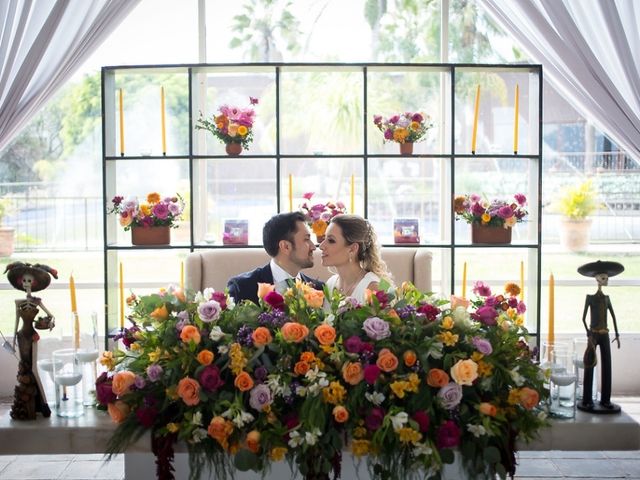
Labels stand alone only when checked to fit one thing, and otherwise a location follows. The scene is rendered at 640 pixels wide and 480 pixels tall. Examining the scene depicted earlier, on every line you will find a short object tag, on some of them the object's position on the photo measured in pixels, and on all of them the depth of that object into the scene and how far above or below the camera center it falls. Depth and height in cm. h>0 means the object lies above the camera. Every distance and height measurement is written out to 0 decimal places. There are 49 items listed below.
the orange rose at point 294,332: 198 -28
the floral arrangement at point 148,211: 445 +0
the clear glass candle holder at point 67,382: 221 -44
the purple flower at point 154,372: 202 -37
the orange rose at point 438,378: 195 -37
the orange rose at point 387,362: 194 -34
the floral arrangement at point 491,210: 445 +1
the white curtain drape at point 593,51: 466 +87
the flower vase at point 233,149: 456 +33
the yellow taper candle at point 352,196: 453 +8
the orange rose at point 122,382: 203 -40
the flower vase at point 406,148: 457 +34
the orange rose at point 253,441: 190 -50
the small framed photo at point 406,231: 462 -10
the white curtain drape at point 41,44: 464 +90
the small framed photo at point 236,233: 461 -11
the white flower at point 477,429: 192 -48
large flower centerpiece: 191 -40
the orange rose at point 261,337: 200 -29
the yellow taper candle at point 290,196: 450 +8
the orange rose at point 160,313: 212 -25
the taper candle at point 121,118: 441 +48
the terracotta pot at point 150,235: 449 -12
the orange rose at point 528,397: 199 -43
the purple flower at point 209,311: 207 -24
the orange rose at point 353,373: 193 -36
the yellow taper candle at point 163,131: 437 +41
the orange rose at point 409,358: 197 -33
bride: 373 -17
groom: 390 -18
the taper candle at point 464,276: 420 -32
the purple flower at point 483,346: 201 -31
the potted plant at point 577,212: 515 +0
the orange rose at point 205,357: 199 -33
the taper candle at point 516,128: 444 +43
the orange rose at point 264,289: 222 -20
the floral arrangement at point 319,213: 441 -1
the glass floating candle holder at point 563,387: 218 -44
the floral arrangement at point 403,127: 452 +45
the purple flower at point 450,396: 194 -41
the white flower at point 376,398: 192 -41
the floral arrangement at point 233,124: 448 +45
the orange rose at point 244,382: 193 -38
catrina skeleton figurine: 222 -33
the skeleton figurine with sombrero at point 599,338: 224 -34
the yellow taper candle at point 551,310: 261 -32
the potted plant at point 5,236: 519 -15
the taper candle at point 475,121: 446 +47
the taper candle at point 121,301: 416 -45
